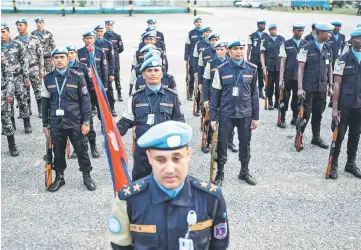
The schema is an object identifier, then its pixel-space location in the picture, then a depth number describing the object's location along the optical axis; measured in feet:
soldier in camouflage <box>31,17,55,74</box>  36.94
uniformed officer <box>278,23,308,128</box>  29.99
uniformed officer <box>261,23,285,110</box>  33.94
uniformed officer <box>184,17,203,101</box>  38.24
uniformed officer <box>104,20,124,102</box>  38.19
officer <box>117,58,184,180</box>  16.67
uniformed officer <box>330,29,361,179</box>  21.04
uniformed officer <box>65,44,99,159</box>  23.18
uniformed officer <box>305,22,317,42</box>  32.37
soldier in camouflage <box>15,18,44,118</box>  31.48
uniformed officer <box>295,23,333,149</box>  25.32
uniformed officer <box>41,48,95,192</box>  20.24
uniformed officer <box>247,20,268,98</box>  36.99
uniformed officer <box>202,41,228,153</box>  25.36
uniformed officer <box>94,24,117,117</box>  32.02
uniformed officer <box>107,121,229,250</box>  7.92
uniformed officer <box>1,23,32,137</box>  25.95
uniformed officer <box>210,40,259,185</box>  20.85
